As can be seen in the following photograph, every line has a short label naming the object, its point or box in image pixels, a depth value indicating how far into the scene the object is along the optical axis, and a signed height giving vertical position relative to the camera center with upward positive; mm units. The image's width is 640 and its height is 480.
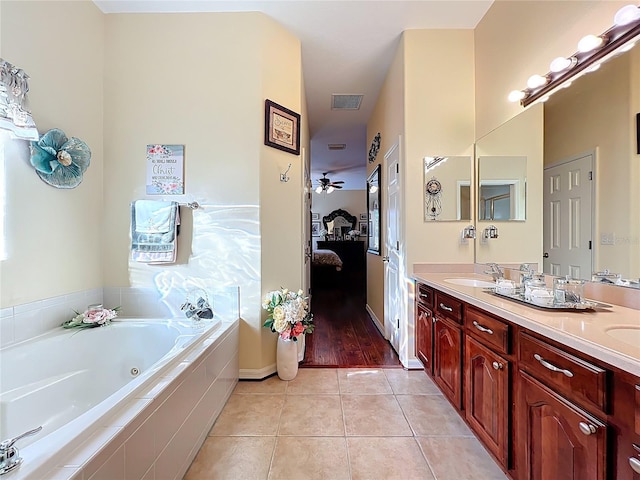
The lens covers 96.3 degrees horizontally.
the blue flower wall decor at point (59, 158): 1750 +527
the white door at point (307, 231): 3574 +116
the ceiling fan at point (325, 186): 6692 +1249
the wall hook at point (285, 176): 2447 +542
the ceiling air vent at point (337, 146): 5344 +1769
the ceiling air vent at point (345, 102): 3602 +1792
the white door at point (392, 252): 2699 -134
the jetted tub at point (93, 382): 841 -665
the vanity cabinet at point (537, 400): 780 -581
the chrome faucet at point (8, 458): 730 -570
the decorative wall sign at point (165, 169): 2287 +564
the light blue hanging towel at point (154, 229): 2205 +82
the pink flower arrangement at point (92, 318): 1923 -541
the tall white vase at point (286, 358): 2295 -960
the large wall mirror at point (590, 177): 1244 +313
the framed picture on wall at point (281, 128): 2338 +948
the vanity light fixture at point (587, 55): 1253 +937
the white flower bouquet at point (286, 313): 2199 -573
